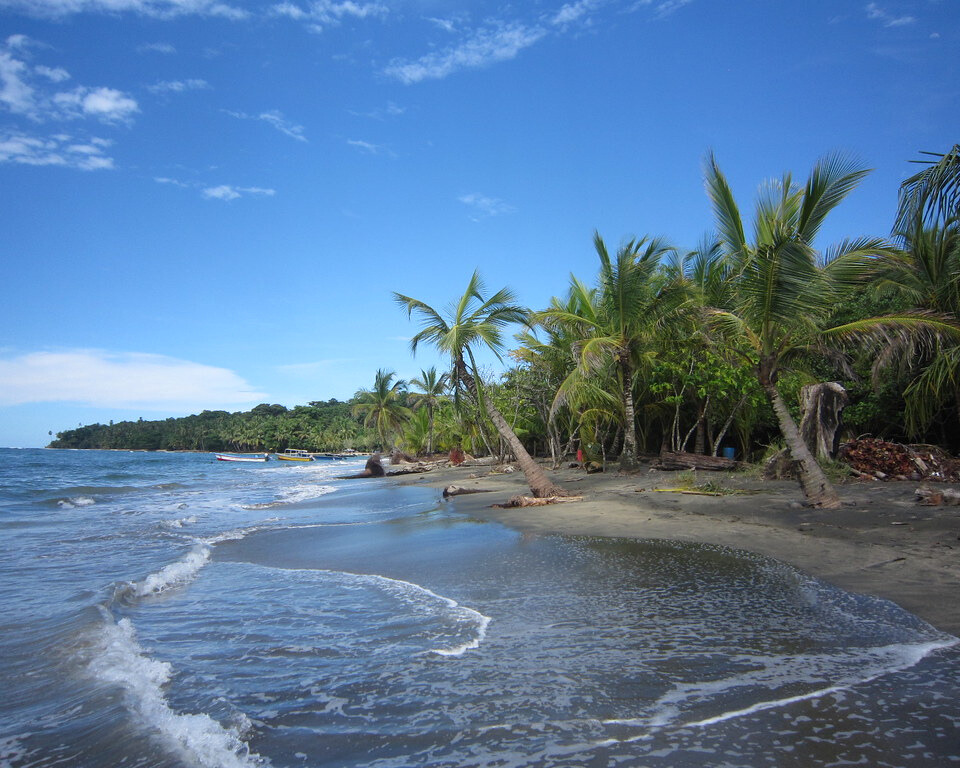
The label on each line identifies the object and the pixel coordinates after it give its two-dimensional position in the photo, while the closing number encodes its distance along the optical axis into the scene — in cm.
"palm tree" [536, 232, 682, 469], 1570
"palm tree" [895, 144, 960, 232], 561
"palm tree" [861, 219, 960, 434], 1062
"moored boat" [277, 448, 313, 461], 8600
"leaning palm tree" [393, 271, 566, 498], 1409
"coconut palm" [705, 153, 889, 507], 871
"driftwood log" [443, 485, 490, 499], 1580
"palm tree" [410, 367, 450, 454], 3869
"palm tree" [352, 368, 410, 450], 4816
